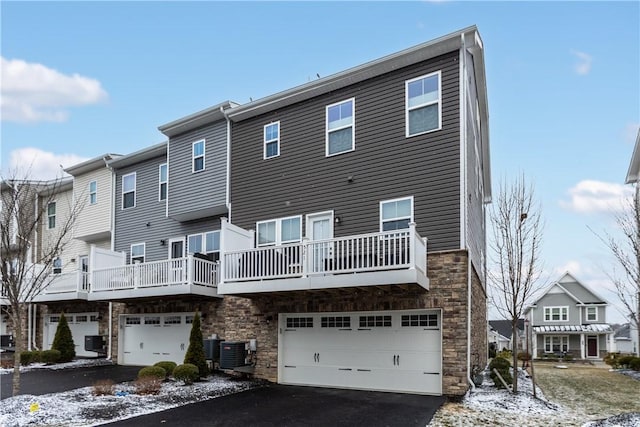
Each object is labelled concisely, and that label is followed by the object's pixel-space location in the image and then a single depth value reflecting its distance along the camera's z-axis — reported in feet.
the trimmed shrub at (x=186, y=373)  43.41
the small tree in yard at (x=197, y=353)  46.75
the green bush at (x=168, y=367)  46.02
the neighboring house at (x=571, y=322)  131.95
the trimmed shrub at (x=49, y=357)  60.64
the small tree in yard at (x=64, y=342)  62.95
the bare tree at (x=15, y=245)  34.50
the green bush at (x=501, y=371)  40.09
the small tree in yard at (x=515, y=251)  40.47
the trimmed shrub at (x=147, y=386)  38.91
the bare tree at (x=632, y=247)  55.98
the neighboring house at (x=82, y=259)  65.98
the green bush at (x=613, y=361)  75.91
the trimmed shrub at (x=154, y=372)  42.88
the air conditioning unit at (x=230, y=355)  45.21
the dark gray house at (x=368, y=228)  38.19
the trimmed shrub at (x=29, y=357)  60.03
